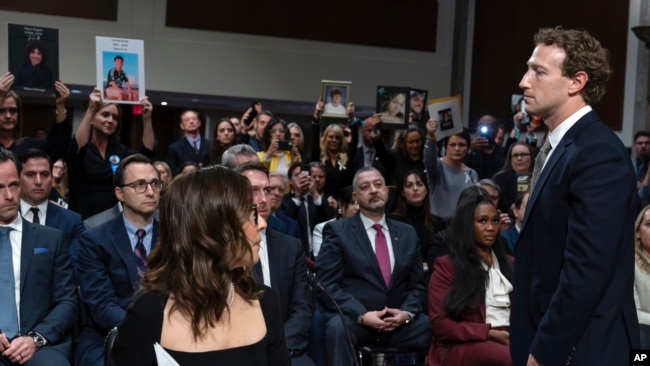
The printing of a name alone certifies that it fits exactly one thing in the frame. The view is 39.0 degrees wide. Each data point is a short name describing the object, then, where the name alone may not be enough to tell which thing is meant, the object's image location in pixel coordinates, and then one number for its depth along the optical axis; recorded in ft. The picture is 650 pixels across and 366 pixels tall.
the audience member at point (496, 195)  21.67
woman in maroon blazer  15.87
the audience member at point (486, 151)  29.84
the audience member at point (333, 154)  25.48
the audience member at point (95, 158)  19.60
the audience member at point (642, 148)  27.40
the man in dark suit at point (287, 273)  14.82
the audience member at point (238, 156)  16.92
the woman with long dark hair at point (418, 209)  21.63
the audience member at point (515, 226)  21.06
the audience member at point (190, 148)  26.63
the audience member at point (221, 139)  25.25
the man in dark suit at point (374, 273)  17.38
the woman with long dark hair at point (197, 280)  7.25
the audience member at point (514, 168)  25.16
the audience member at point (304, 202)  22.79
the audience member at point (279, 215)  19.58
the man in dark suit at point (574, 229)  8.41
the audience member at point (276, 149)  24.04
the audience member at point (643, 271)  16.60
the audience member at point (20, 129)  19.12
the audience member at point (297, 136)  26.41
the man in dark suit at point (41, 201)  16.81
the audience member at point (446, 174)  24.05
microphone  12.89
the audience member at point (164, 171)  20.97
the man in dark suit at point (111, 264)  14.38
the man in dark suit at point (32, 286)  13.83
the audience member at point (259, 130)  26.32
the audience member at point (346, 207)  20.76
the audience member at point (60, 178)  23.63
